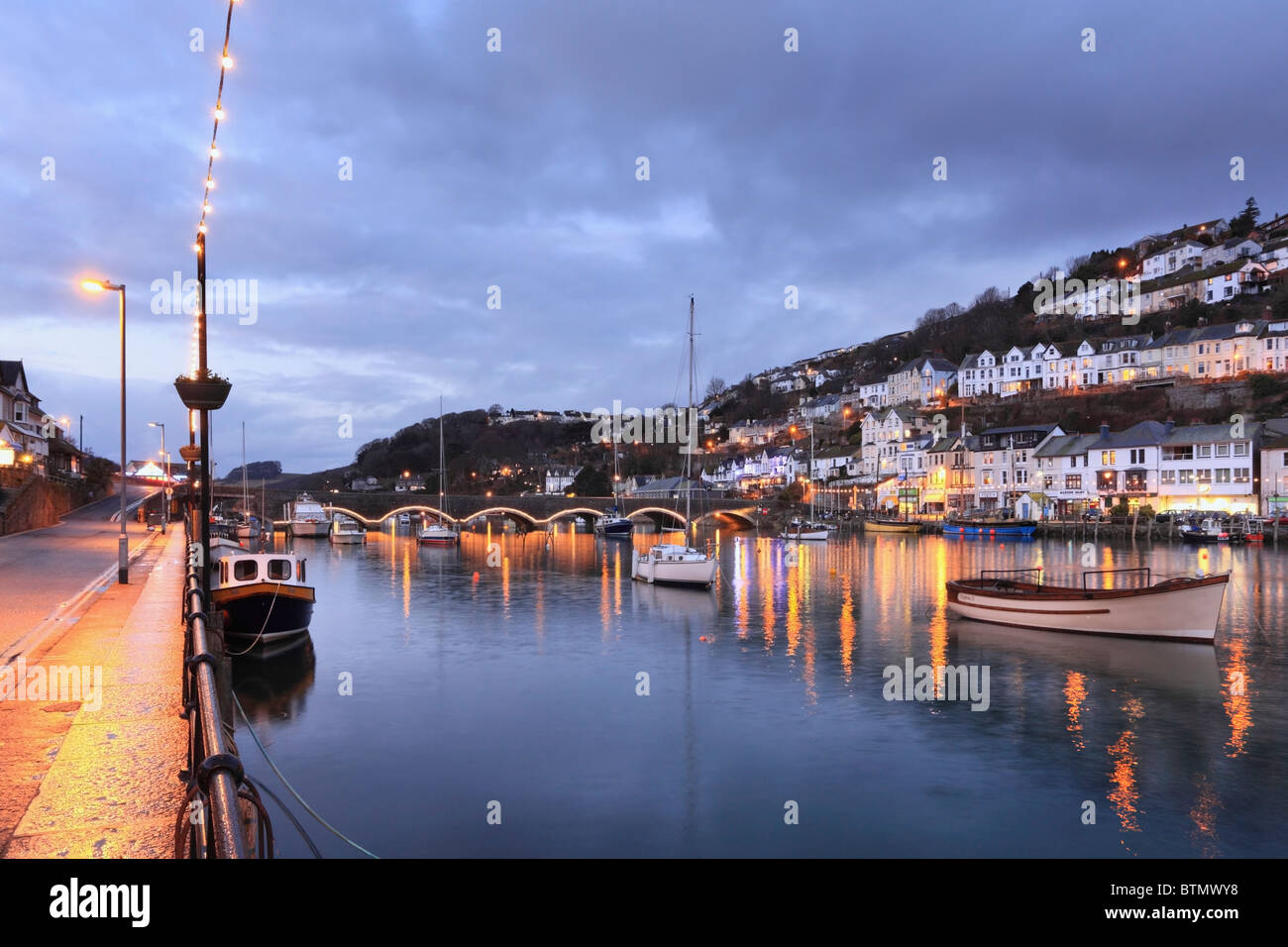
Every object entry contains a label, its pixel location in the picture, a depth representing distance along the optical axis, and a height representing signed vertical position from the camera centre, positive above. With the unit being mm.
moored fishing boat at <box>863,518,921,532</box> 99312 -4947
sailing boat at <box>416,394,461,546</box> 85188 -4707
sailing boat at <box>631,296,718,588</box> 45750 -4391
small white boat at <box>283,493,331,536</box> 96562 -3136
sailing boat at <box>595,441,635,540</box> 98312 -4572
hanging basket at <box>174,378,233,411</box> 10812 +1309
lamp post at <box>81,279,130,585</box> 23750 -1994
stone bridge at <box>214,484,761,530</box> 98062 -2117
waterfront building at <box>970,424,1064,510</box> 106250 +2946
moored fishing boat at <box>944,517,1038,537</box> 89375 -4816
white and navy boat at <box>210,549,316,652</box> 25594 -3180
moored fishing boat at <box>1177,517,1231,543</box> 74438 -4536
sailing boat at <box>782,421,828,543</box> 85625 -4921
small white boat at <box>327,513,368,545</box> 84188 -4503
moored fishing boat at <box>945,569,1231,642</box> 28547 -4507
